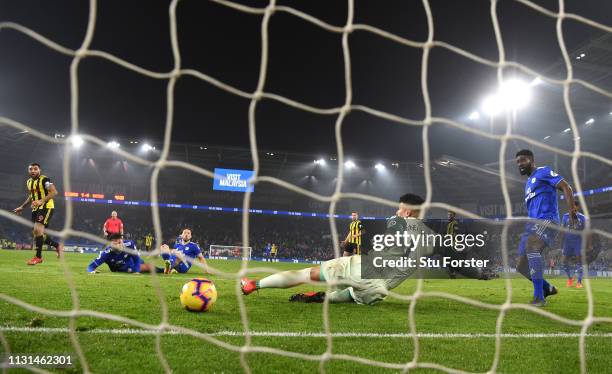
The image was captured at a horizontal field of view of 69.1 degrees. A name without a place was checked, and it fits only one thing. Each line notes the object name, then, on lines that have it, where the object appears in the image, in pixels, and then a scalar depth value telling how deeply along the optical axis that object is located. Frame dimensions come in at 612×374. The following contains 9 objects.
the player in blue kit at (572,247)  9.43
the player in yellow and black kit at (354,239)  11.82
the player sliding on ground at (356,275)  4.53
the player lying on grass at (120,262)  8.28
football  3.96
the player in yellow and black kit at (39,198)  7.76
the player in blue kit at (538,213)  5.24
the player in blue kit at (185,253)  8.69
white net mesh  1.99
